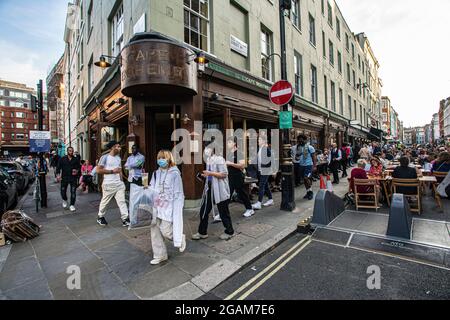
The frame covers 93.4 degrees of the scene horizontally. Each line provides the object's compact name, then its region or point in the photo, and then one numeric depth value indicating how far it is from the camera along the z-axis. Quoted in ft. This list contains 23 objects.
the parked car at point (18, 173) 35.38
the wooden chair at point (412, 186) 18.71
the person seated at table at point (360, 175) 20.61
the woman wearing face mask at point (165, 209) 11.35
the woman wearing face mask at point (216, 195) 14.26
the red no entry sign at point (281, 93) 19.58
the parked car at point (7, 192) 19.31
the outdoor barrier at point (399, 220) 13.62
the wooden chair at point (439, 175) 25.19
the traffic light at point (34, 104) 27.17
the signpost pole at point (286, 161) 19.86
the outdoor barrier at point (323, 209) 16.44
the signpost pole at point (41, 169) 25.09
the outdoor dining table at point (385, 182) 21.94
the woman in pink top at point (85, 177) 34.55
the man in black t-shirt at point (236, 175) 17.81
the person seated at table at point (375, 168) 24.08
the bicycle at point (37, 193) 22.85
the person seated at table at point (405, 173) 19.60
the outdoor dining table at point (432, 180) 19.30
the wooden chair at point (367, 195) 19.93
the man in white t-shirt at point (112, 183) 17.48
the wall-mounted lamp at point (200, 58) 19.60
